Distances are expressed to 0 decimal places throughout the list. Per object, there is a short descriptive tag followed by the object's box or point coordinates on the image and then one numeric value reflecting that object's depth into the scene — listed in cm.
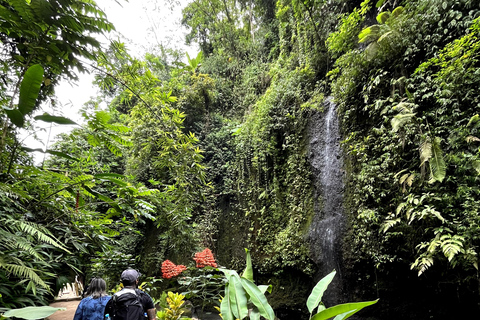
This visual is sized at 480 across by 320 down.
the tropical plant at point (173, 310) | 259
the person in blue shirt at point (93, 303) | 256
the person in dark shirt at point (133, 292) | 228
